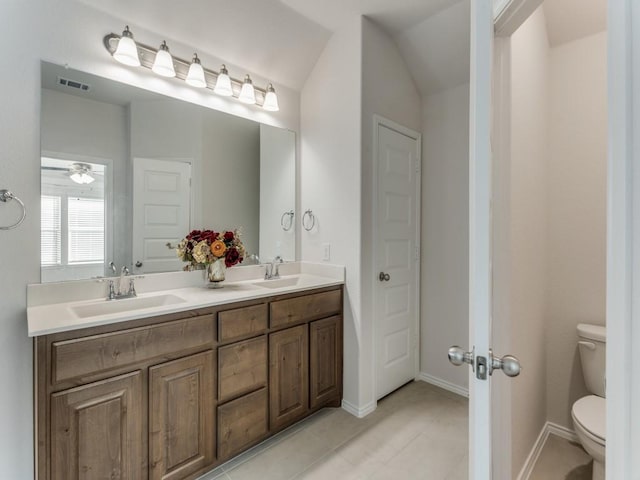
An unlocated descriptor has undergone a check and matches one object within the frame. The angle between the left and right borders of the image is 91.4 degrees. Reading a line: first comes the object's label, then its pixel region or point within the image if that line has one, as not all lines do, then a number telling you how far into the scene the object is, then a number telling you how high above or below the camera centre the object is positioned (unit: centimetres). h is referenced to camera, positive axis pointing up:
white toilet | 134 -81
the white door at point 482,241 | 79 +0
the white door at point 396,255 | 242 -12
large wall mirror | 160 +39
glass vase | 202 -22
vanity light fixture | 171 +107
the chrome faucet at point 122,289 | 172 -28
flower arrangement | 195 -6
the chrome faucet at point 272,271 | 245 -25
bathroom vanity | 123 -70
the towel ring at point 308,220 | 259 +17
